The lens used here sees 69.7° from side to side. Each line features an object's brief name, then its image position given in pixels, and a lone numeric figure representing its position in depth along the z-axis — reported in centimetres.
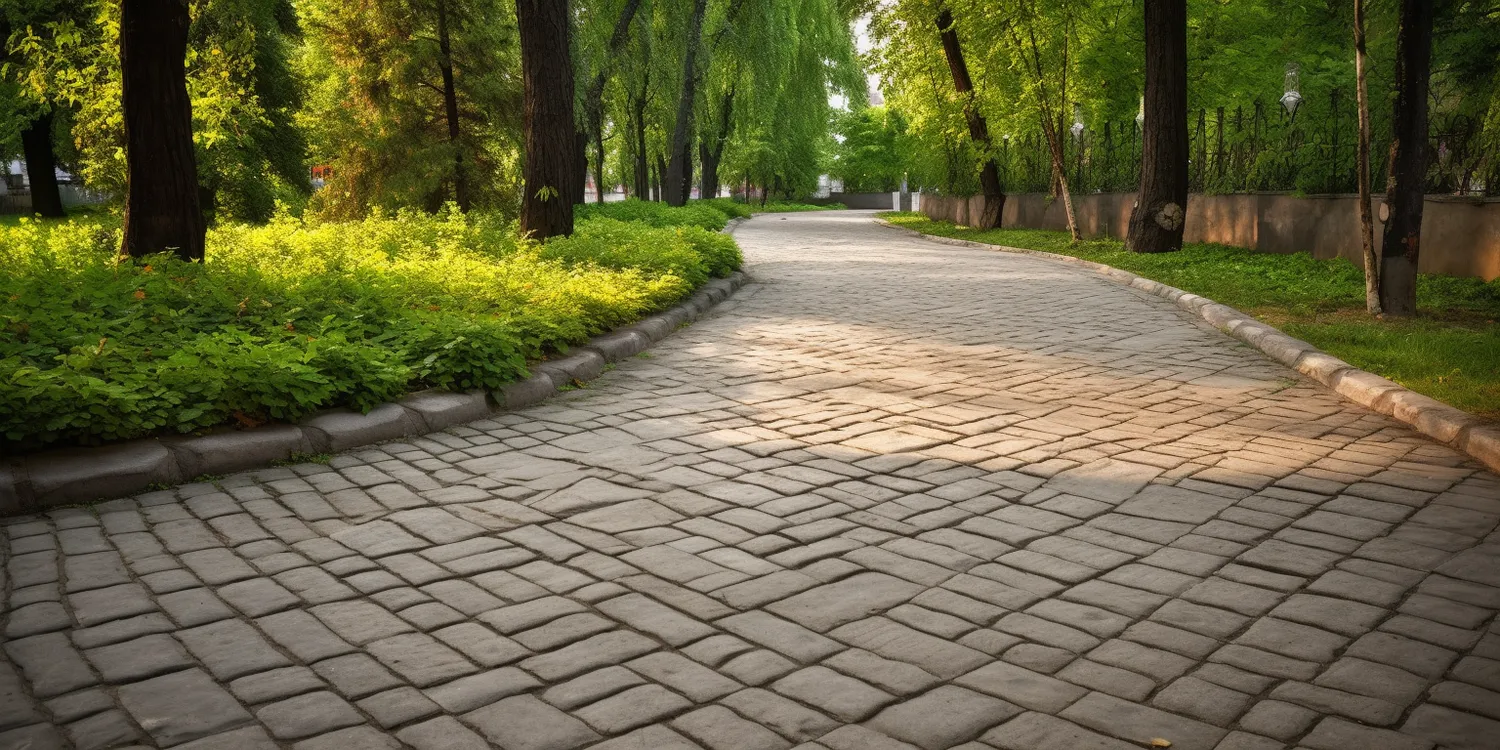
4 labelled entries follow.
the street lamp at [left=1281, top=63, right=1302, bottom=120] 1712
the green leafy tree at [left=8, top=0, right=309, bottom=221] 1591
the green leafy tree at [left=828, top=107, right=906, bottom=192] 7494
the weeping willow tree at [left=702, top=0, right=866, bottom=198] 3025
